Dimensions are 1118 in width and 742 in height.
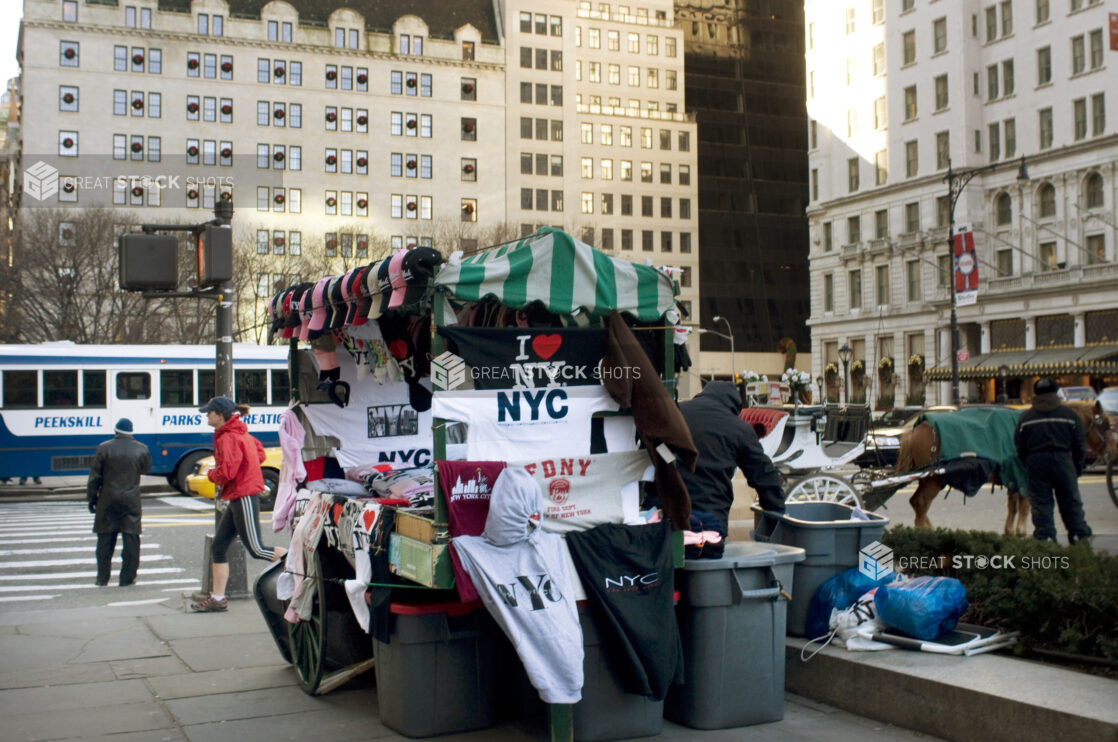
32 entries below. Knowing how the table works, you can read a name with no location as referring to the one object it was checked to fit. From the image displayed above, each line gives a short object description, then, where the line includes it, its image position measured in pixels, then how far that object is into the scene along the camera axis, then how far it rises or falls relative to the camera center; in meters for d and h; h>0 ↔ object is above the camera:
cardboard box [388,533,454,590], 6.02 -0.90
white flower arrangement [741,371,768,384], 23.11 +0.34
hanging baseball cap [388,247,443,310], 6.13 +0.70
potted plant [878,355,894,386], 77.25 +1.46
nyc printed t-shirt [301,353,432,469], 9.42 -0.21
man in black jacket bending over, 7.37 -0.44
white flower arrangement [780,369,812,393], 24.02 +0.30
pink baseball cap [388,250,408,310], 6.32 +0.69
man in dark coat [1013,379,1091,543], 11.48 -0.75
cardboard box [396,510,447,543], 6.07 -0.73
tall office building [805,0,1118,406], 62.69 +12.64
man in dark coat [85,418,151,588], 12.95 -1.10
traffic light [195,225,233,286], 11.43 +1.51
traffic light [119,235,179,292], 10.90 +1.39
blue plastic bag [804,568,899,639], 7.48 -1.37
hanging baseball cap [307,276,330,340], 7.89 +0.66
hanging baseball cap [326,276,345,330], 7.52 +0.66
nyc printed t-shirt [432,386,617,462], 6.36 -0.12
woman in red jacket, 10.79 -0.80
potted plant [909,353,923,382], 74.25 +1.52
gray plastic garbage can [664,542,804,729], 6.60 -1.48
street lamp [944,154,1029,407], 39.81 +5.54
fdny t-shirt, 6.48 -0.54
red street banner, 47.09 +5.39
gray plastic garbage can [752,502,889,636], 7.62 -1.05
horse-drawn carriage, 14.00 -0.85
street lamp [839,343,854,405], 61.75 +0.97
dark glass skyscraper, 105.88 +21.58
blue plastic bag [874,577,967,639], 7.02 -1.37
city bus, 23.27 +0.03
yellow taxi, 20.80 -1.41
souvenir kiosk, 6.14 -0.46
